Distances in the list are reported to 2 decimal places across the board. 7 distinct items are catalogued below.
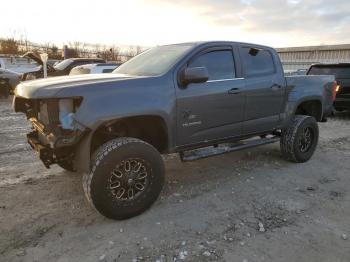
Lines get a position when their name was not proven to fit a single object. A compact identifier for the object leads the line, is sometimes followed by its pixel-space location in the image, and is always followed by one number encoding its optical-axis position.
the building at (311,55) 17.48
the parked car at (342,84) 10.09
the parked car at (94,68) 11.19
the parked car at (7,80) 13.43
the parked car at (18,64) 16.19
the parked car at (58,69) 13.69
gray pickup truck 3.52
